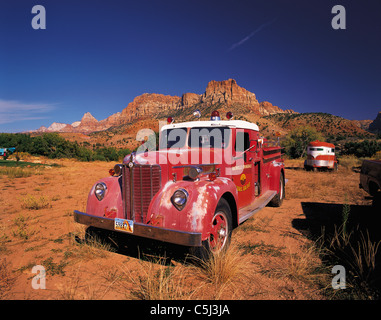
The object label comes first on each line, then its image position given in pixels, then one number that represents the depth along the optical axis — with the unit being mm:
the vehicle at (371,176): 4477
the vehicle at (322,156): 15250
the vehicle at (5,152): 26931
